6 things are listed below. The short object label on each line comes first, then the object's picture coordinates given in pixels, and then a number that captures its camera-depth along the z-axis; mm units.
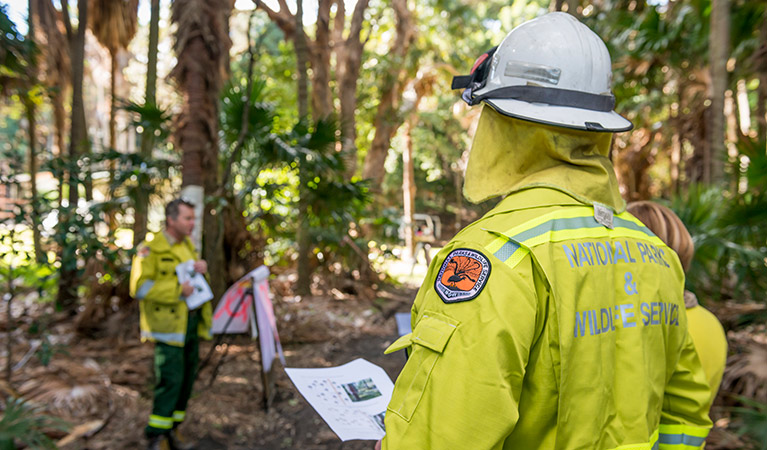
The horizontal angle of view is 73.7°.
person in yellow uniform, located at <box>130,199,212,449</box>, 3830
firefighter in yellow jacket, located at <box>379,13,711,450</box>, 998
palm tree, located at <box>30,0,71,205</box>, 8562
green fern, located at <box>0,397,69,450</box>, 2617
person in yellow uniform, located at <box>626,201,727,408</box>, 2246
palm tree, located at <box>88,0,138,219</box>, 9156
